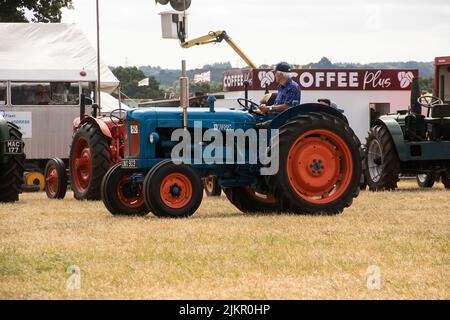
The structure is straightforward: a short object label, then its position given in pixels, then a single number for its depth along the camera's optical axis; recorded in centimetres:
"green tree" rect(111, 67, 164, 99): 7575
